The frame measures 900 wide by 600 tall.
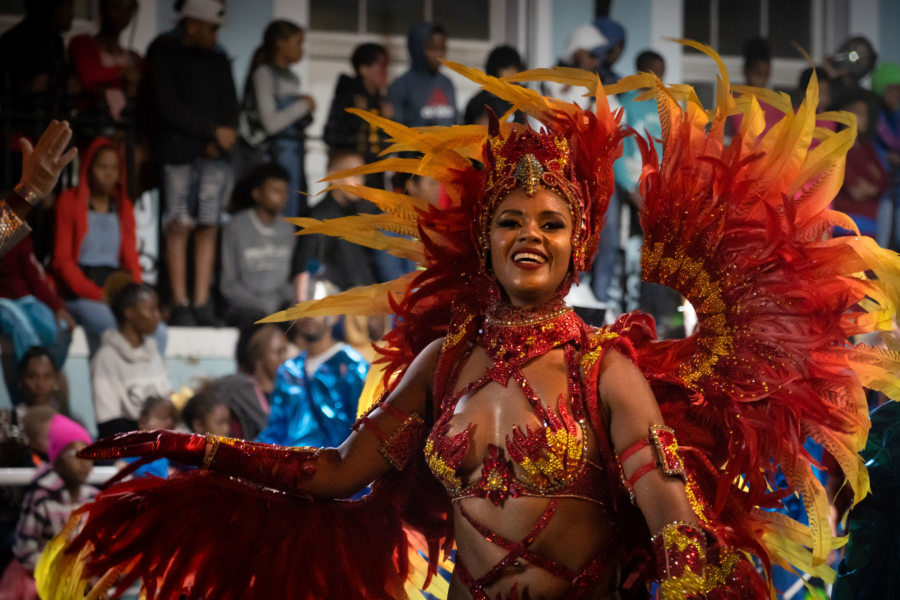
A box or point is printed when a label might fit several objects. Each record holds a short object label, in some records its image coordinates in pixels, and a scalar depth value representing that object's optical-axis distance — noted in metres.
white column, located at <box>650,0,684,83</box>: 13.13
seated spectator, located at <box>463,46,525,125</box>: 12.16
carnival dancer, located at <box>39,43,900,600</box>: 4.00
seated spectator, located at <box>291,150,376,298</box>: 11.70
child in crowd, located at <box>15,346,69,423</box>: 10.41
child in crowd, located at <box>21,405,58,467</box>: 10.17
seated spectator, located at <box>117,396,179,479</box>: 10.69
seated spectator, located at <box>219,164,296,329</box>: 11.56
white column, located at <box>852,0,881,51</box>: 13.63
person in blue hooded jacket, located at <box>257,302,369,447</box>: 8.09
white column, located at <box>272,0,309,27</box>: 12.07
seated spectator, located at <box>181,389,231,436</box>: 10.77
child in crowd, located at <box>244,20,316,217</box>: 11.88
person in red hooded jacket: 10.86
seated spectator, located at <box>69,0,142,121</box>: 11.25
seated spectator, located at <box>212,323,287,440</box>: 10.97
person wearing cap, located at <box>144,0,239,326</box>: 11.40
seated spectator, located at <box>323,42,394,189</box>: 12.21
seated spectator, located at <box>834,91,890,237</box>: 13.31
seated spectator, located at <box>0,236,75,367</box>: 10.52
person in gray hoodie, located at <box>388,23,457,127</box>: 12.29
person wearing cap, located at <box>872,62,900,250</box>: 13.36
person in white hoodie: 10.70
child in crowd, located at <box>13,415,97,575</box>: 9.03
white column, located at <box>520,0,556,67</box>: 12.77
